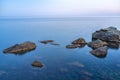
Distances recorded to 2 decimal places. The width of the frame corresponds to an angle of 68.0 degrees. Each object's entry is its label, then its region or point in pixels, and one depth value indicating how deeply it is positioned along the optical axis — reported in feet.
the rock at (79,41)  89.50
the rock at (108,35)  95.49
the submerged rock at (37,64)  52.39
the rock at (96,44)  79.39
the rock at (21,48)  70.13
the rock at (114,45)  82.09
